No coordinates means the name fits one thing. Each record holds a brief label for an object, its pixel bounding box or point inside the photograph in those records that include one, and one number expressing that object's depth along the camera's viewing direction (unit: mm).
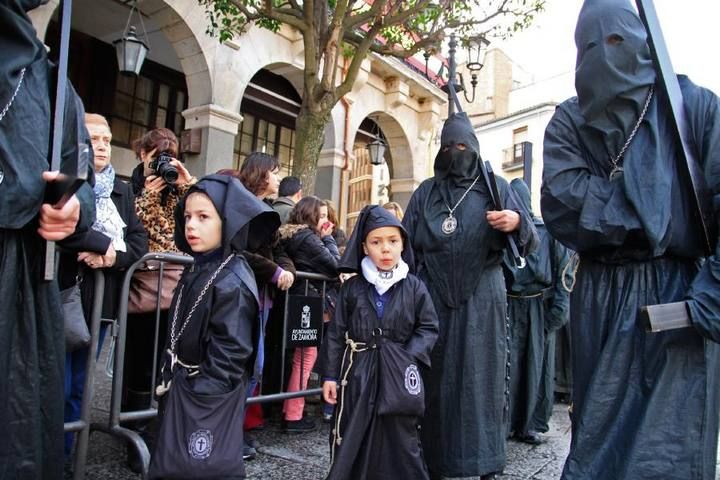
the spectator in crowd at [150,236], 3902
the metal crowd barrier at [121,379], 3184
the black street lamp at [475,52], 9133
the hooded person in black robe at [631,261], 2092
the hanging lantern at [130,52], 8047
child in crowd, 4965
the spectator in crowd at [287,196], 5387
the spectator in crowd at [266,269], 4039
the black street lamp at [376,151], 12844
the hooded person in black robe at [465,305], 3482
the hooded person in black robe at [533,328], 5055
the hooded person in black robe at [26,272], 2029
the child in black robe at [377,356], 3068
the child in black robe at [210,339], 2434
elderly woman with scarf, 3373
